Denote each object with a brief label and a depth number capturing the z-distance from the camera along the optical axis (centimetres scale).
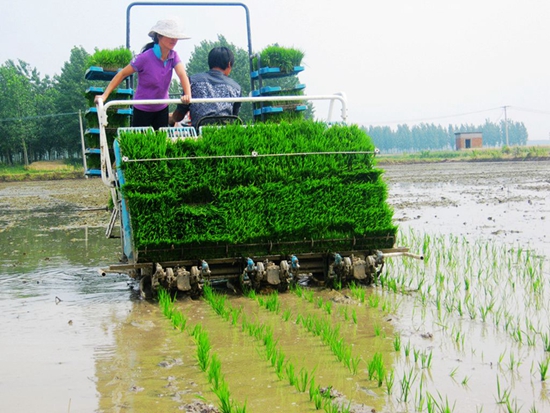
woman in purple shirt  668
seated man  717
